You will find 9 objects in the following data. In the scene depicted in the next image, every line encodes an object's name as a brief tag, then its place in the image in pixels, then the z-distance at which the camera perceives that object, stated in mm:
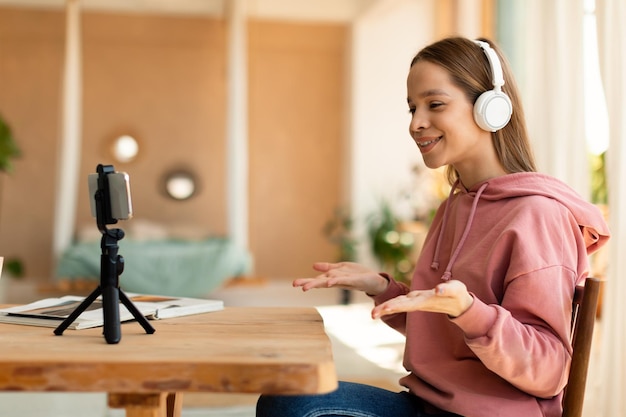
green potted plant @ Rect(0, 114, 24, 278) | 6457
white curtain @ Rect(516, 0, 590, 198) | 3010
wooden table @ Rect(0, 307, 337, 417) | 1021
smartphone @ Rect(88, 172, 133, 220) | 1177
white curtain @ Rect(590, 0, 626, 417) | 2516
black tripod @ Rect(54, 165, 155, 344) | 1178
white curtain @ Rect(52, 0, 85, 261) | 6207
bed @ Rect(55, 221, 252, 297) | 5902
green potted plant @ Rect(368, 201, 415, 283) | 6227
